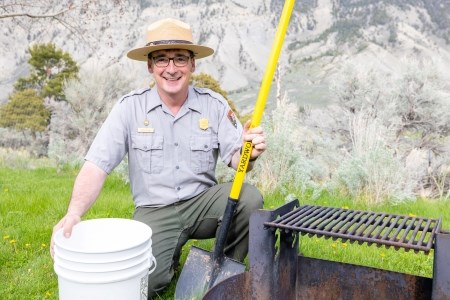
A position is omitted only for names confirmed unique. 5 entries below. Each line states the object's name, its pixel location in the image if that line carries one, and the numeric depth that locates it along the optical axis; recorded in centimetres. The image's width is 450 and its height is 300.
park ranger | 289
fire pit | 183
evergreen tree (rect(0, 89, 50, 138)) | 1757
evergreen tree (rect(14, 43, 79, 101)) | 2252
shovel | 256
